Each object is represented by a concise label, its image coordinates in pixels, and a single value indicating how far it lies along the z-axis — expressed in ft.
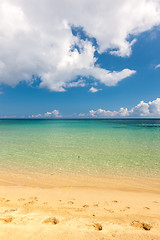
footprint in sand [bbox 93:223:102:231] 15.37
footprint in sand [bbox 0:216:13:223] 16.29
